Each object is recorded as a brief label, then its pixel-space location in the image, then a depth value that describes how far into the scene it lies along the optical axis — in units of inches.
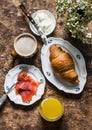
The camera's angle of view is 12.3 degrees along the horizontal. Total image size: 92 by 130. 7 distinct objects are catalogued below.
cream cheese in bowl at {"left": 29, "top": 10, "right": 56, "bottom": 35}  66.6
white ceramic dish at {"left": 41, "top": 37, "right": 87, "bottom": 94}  64.4
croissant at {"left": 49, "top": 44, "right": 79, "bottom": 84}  63.3
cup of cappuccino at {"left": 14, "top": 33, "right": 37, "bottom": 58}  64.8
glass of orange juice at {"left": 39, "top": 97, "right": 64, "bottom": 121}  62.3
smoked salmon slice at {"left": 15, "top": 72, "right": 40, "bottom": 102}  64.2
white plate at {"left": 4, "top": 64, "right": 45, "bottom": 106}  64.2
